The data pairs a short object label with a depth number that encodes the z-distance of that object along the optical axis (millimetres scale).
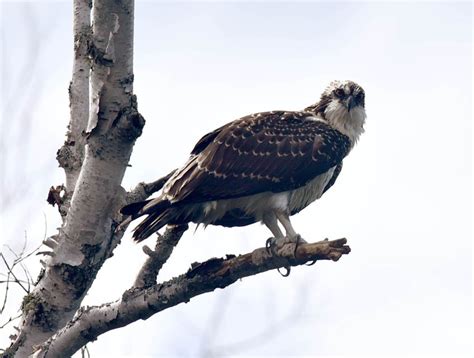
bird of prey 14227
